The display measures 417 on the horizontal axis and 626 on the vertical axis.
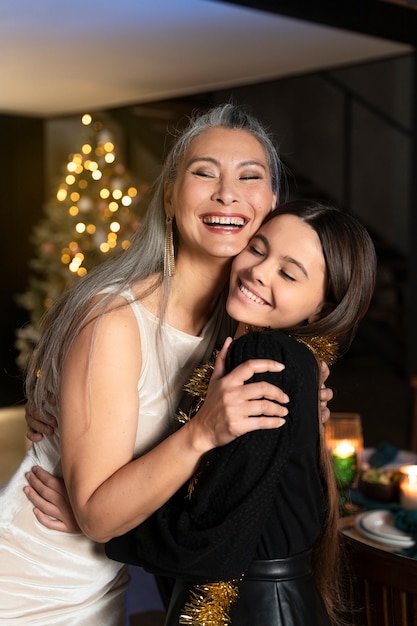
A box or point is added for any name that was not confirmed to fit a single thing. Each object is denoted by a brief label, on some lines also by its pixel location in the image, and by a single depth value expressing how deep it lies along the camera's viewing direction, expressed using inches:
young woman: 51.5
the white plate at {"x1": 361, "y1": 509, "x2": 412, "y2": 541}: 83.9
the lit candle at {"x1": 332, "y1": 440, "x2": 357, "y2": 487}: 95.9
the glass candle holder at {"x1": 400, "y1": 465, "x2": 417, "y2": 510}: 90.3
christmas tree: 272.2
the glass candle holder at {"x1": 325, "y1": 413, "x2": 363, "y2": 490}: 96.0
